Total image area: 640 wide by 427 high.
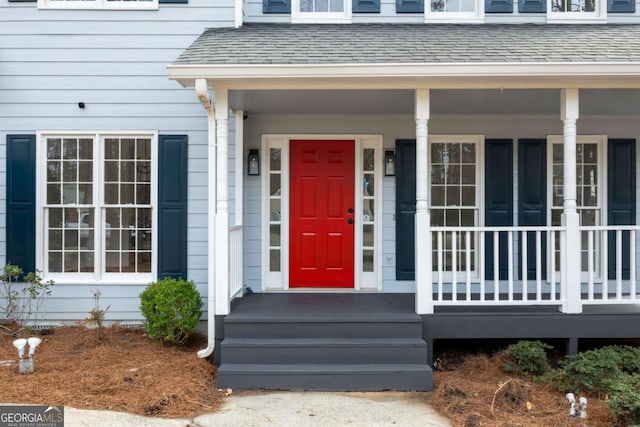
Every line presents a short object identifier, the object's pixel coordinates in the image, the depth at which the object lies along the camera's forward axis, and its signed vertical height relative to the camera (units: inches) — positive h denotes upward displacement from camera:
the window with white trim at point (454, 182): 236.2 +16.1
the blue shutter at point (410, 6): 234.2 +99.2
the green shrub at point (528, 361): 168.7 -49.8
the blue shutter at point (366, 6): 234.1 +99.2
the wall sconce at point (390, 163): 233.5 +24.8
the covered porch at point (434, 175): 175.5 +18.5
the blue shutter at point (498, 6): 234.5 +99.4
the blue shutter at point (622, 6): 235.3 +99.8
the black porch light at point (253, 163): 231.9 +24.6
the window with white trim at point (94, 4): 219.6 +94.0
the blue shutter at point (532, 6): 234.5 +99.4
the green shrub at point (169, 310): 191.5 -36.9
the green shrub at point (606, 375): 135.2 -50.0
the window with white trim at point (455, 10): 235.9 +99.1
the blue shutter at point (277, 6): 233.6 +99.0
